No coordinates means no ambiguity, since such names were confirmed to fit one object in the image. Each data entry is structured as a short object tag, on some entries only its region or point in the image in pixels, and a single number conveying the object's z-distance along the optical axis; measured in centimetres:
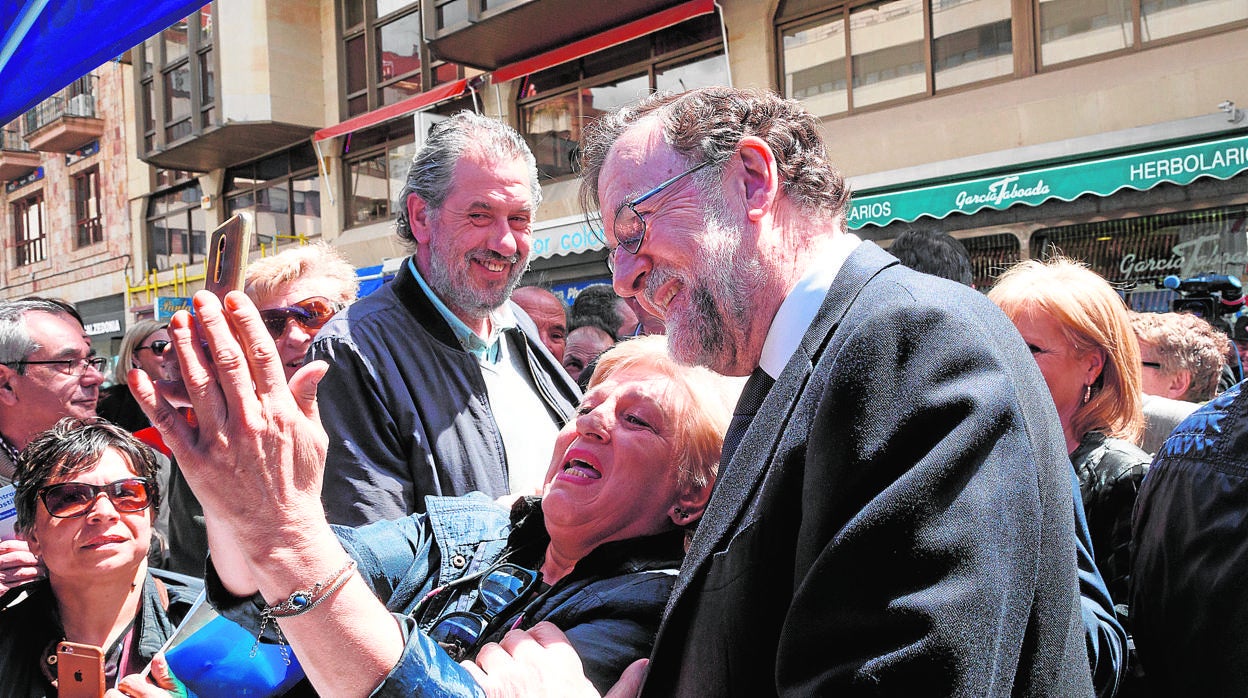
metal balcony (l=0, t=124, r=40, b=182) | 2581
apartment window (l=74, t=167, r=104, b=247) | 2372
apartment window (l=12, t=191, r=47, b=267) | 2570
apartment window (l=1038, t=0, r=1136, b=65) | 898
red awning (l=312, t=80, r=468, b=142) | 1488
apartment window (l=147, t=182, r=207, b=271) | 2108
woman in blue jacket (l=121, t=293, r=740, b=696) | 122
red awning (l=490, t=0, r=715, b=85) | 1199
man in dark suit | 110
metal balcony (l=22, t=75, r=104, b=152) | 2267
